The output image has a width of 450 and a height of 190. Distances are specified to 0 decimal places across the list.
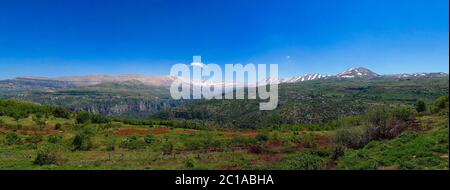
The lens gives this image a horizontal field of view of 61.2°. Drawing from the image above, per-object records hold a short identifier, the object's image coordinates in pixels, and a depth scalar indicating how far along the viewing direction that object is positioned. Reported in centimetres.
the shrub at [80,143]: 4773
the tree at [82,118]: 8541
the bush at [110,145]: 4784
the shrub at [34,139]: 5399
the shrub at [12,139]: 5238
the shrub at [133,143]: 4906
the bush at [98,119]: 8907
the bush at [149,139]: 5341
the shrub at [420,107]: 6153
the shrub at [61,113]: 9388
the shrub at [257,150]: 3975
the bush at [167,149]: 4271
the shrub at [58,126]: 7151
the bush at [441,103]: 4662
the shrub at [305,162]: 2652
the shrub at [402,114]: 4650
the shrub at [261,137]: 5398
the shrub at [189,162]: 3056
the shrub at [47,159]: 3269
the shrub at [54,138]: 5459
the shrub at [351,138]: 3903
